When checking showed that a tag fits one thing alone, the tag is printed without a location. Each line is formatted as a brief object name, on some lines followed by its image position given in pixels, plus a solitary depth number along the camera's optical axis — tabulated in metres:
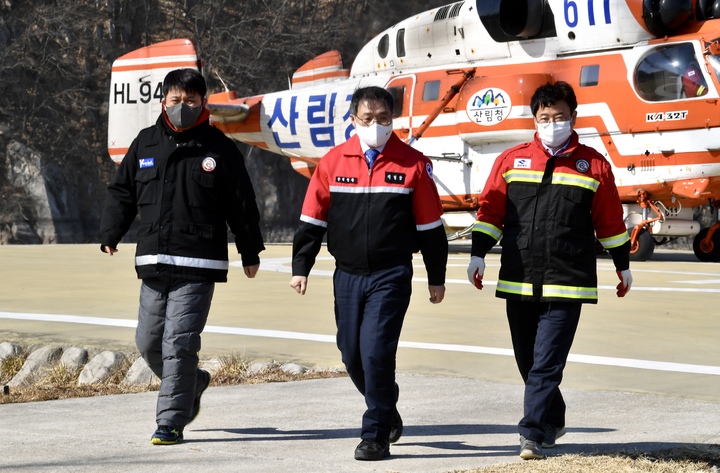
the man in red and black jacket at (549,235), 10.60
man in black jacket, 10.98
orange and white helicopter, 32.00
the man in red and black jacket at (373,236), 10.49
